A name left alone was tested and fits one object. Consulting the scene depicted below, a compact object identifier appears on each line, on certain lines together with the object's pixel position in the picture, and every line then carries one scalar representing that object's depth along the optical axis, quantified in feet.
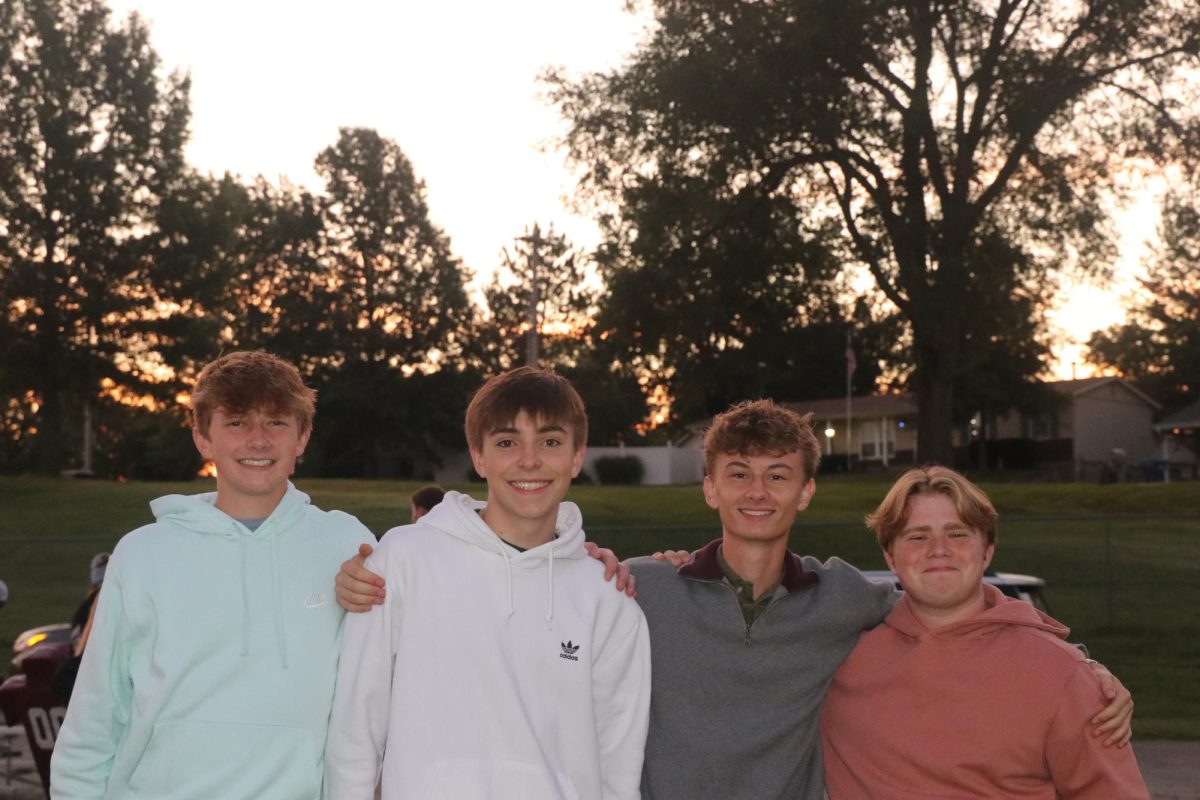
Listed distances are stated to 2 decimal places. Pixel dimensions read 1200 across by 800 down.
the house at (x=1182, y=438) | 191.49
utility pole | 117.60
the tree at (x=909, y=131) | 84.99
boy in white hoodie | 11.96
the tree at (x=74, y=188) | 146.92
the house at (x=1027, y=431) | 200.44
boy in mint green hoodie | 11.85
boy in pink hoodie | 12.68
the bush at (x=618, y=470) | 181.37
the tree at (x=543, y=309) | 237.25
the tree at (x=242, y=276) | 154.23
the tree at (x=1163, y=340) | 265.95
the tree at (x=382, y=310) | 222.69
